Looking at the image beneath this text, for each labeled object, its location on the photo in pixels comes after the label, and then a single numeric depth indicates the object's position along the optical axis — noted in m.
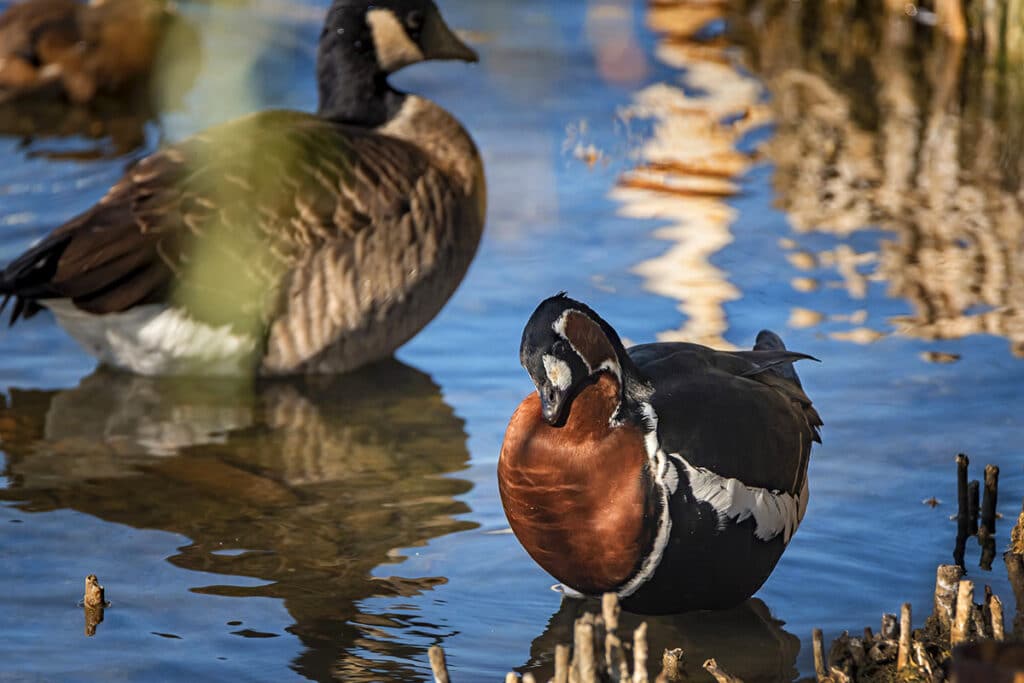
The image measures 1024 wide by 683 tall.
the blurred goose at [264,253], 13.59
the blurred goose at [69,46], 22.28
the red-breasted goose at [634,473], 9.17
